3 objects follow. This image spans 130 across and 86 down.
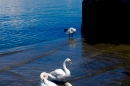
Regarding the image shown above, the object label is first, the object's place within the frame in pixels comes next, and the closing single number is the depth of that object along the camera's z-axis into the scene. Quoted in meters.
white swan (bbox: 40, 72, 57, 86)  11.59
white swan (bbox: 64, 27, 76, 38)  26.84
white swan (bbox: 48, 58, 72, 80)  13.30
